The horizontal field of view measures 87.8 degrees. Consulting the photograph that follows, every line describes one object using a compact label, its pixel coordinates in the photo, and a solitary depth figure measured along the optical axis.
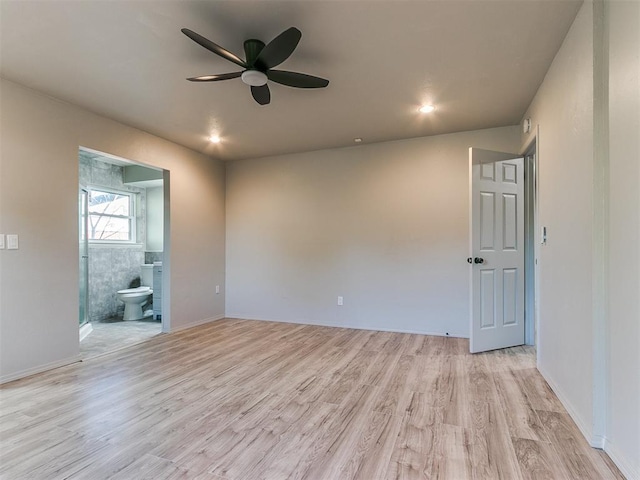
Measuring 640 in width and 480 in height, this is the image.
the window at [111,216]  5.09
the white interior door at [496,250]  3.35
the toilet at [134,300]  4.88
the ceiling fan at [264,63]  1.85
